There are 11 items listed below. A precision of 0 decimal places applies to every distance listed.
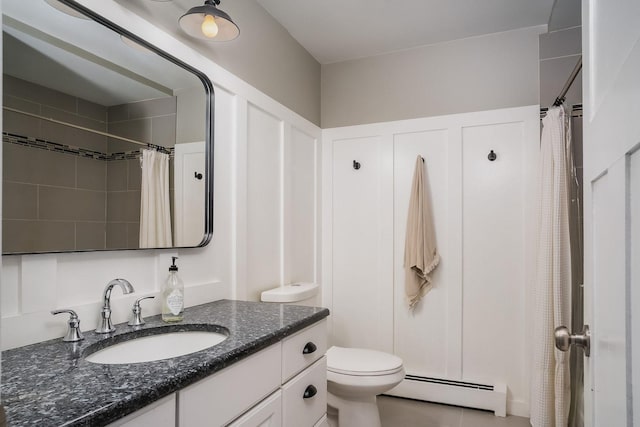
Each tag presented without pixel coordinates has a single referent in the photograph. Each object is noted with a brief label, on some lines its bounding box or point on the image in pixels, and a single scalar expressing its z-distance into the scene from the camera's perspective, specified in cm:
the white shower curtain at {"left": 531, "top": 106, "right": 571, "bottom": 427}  215
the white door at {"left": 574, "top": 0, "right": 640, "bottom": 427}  54
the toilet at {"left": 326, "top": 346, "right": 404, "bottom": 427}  204
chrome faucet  128
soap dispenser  144
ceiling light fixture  156
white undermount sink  122
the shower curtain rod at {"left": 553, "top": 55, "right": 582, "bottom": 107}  196
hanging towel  268
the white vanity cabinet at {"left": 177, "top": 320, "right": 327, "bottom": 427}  100
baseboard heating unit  252
